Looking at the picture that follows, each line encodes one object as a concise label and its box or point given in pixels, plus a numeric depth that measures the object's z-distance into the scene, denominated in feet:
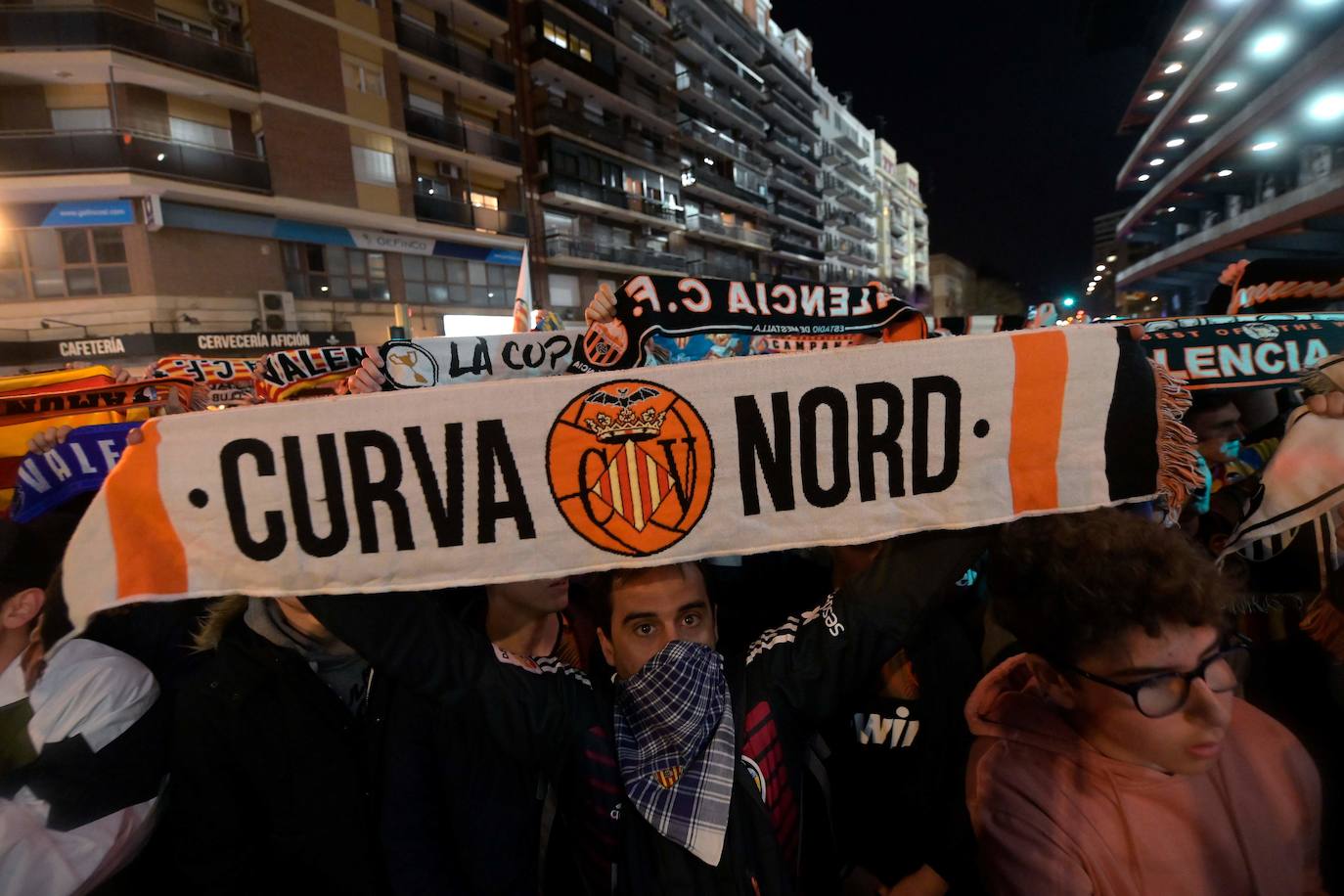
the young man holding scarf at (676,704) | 4.62
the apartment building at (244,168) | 45.73
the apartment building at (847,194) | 182.50
